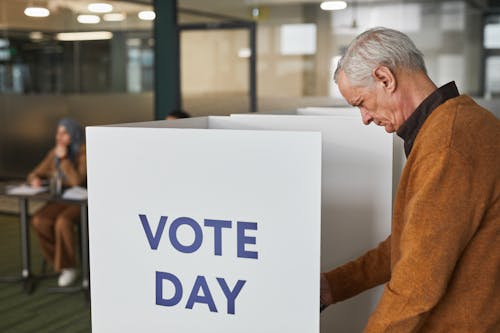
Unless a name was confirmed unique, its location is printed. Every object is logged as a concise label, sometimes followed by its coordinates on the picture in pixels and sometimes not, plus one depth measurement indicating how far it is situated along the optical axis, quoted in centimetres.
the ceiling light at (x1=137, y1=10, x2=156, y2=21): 820
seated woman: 521
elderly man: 136
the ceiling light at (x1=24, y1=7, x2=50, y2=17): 759
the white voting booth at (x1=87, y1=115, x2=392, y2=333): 158
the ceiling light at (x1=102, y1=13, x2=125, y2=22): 807
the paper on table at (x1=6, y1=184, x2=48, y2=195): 498
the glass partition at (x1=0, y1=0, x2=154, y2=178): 760
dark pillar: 811
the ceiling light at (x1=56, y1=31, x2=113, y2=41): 792
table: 486
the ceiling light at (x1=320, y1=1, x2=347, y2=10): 711
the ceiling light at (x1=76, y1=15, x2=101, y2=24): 800
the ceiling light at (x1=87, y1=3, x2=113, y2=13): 804
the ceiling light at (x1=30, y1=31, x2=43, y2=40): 766
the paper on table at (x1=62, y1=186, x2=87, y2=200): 477
